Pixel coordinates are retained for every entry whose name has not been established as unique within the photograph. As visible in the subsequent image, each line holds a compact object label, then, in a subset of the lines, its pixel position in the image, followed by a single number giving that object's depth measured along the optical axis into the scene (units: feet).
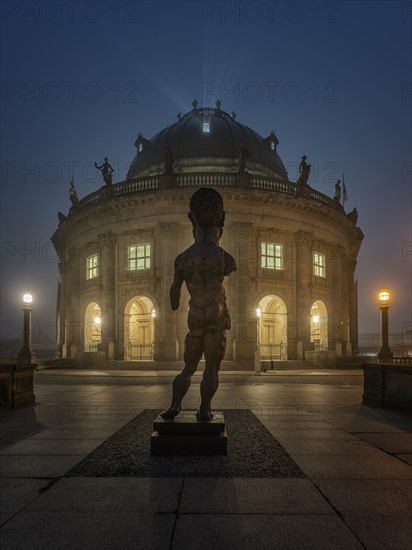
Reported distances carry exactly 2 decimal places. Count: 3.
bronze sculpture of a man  19.97
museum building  102.63
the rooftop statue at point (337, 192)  129.55
